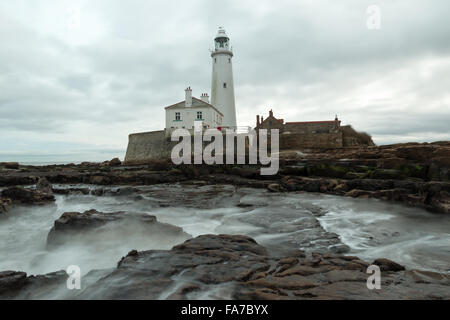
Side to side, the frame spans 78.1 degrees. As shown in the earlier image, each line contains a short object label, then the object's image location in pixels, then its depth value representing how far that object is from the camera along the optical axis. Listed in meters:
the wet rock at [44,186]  12.82
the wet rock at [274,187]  12.11
